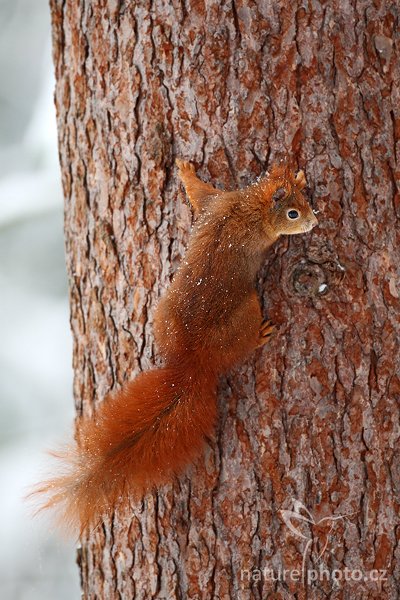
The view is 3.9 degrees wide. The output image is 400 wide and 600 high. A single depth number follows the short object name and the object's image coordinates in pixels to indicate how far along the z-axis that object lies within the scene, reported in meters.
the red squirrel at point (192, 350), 5.61
